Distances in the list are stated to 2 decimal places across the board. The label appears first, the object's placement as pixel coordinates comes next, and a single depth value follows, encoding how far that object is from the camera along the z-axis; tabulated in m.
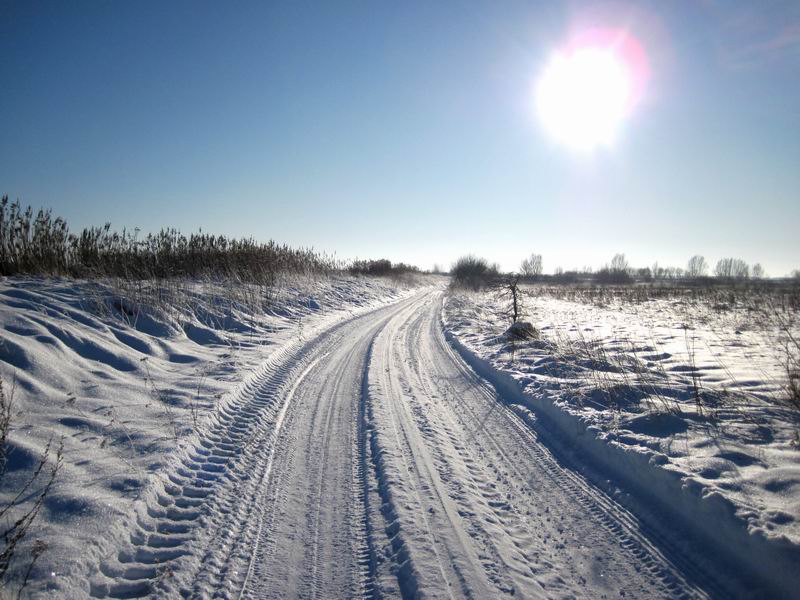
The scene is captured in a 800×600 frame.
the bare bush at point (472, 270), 46.58
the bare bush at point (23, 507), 2.27
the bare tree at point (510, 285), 11.47
